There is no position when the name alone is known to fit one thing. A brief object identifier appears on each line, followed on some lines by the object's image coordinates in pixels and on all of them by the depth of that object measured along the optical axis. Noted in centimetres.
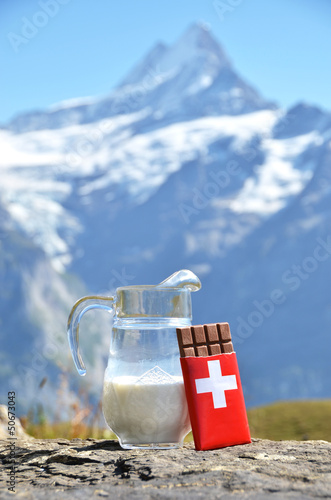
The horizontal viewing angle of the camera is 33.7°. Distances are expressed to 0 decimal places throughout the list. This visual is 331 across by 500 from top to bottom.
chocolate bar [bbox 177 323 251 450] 188
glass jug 189
